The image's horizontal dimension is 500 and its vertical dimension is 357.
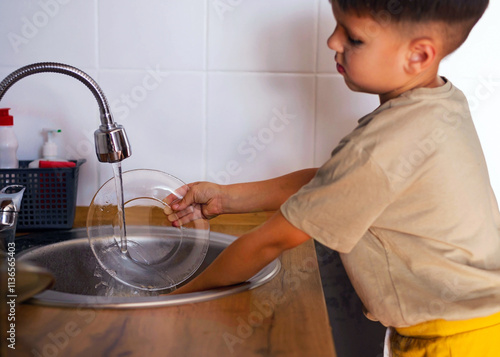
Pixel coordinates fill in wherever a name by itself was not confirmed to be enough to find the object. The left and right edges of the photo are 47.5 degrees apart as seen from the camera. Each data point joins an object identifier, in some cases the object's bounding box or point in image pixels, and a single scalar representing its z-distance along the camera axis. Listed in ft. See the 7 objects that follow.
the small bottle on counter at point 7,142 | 3.87
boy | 2.48
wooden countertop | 2.01
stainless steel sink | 3.27
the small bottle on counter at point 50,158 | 3.87
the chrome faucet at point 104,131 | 3.05
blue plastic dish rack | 3.74
